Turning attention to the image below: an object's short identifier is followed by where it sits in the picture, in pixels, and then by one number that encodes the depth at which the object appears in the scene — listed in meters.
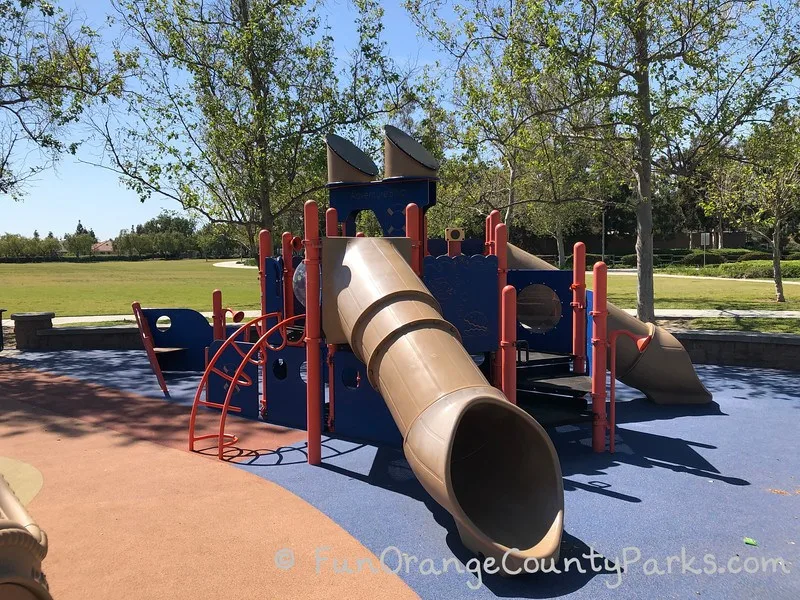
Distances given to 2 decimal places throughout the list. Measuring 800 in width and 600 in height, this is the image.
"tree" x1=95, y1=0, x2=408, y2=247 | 14.23
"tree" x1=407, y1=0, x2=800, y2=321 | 12.48
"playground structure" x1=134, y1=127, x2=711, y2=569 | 4.36
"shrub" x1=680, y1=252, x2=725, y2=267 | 48.78
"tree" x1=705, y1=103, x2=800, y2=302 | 13.69
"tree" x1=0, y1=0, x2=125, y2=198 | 14.52
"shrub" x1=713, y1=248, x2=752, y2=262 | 50.53
